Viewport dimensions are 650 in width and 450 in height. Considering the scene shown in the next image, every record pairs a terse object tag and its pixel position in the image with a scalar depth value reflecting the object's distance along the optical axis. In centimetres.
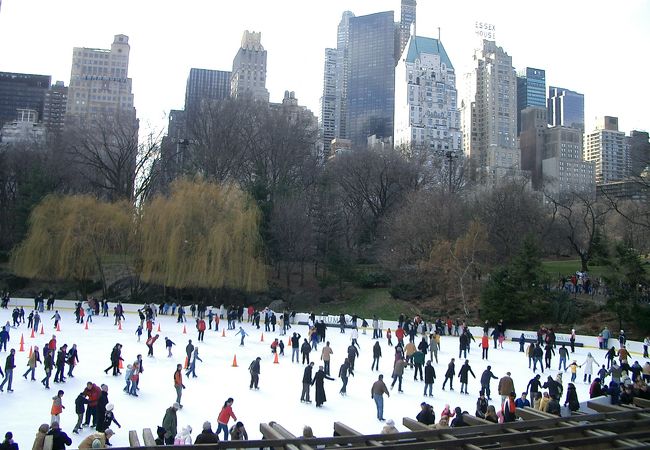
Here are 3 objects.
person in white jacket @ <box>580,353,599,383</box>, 1820
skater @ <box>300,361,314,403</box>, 1412
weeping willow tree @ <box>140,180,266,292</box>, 3475
